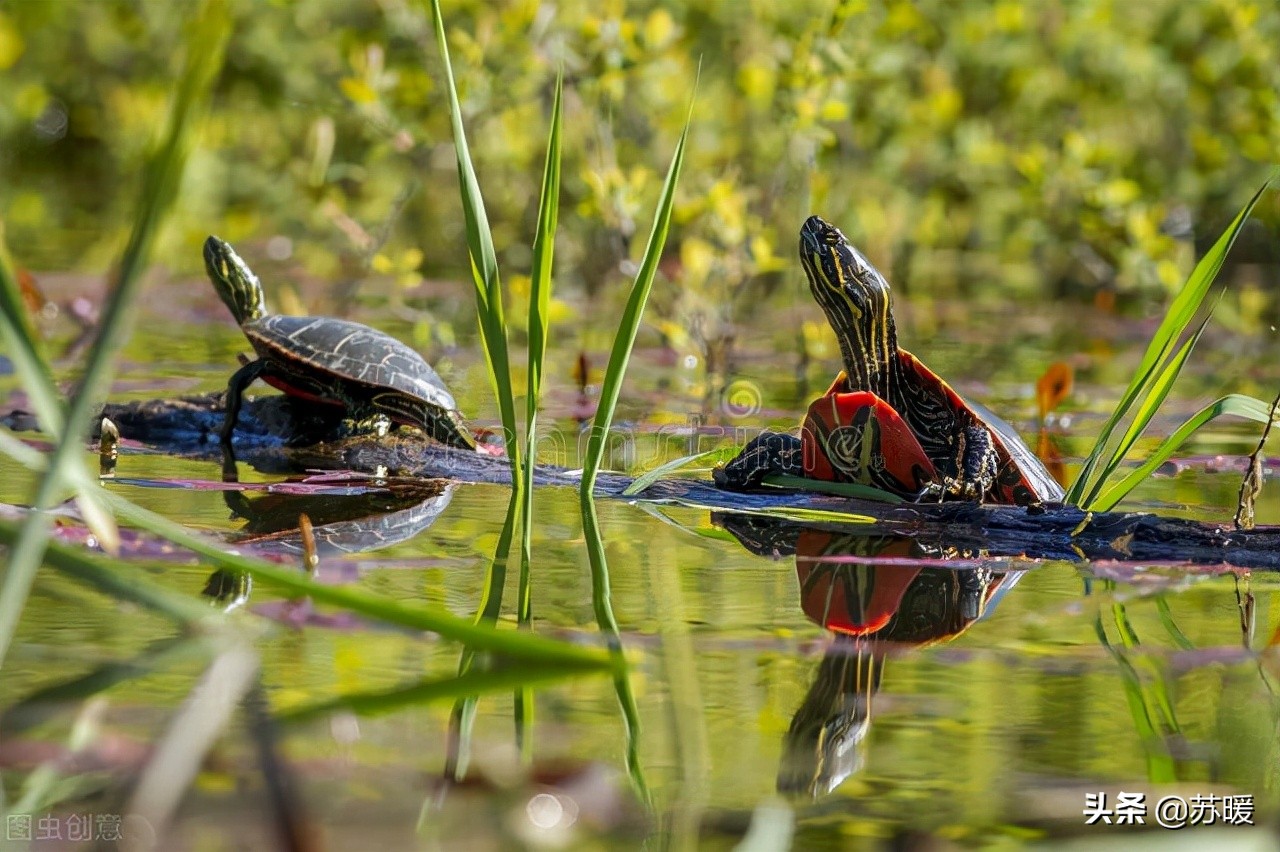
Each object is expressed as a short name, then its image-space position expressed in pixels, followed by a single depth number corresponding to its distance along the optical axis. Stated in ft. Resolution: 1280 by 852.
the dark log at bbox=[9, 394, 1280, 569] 18.54
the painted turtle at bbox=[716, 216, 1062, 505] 21.77
